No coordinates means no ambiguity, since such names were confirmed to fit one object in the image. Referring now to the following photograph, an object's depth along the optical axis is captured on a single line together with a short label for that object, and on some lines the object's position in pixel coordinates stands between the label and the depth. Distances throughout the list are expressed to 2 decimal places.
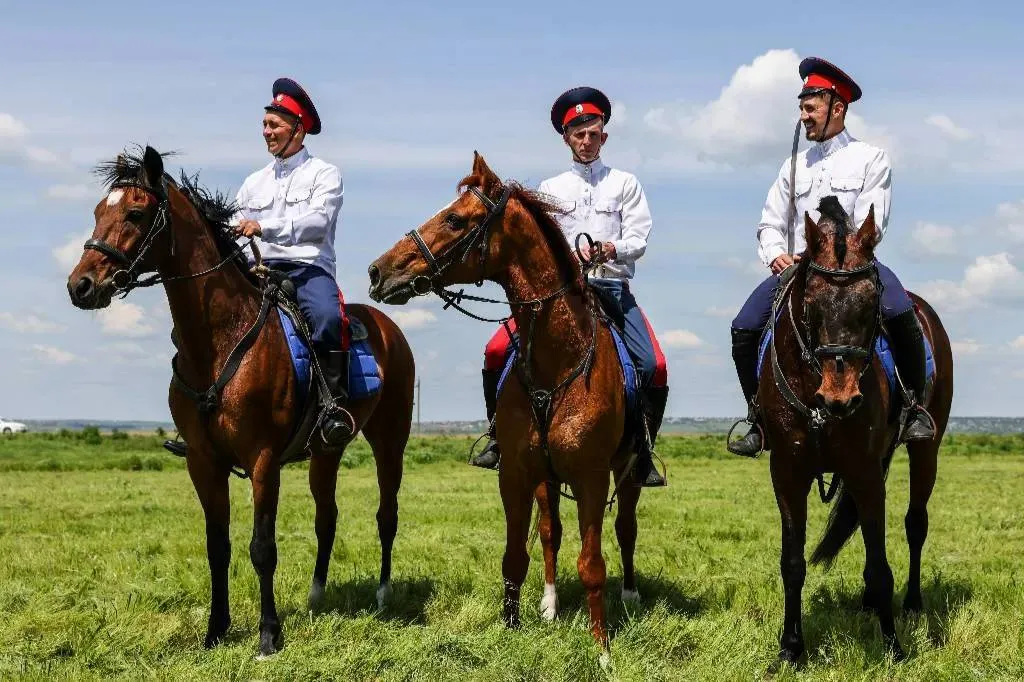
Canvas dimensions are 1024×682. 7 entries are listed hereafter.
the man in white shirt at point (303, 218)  8.03
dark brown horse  6.27
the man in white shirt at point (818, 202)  7.47
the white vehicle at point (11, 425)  93.62
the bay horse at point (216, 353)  7.02
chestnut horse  6.67
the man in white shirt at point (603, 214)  8.09
